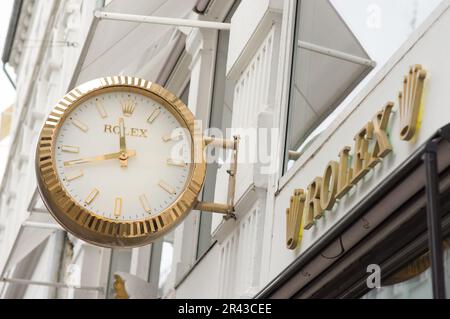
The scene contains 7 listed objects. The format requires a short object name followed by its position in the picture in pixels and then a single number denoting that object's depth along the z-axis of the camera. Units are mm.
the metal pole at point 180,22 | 9656
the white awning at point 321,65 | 6931
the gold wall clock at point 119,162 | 7586
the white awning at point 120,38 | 9557
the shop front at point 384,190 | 4942
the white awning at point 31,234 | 15866
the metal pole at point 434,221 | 3622
